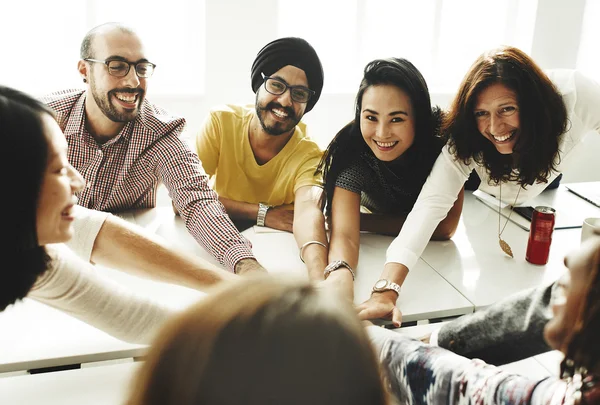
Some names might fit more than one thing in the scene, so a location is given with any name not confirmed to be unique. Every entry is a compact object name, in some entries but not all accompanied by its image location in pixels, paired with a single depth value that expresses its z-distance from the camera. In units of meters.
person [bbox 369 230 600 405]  0.79
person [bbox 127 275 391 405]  0.46
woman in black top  1.95
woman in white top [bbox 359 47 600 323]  1.82
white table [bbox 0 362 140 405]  1.17
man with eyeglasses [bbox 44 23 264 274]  2.07
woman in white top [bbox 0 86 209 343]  0.93
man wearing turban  2.30
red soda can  1.86
